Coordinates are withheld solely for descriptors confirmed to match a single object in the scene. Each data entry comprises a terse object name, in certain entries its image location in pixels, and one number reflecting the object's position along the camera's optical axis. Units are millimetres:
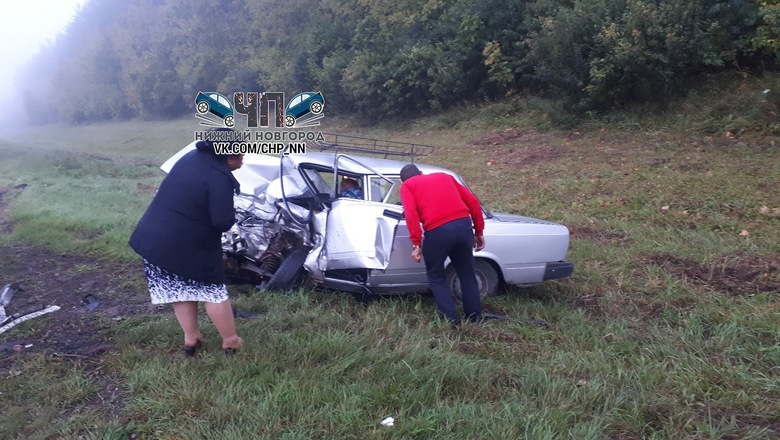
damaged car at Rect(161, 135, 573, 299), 4781
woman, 3531
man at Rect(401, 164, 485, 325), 4414
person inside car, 5289
